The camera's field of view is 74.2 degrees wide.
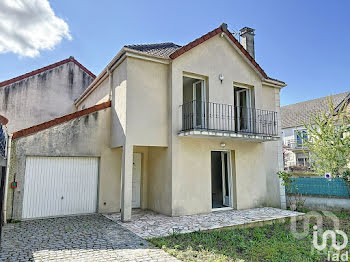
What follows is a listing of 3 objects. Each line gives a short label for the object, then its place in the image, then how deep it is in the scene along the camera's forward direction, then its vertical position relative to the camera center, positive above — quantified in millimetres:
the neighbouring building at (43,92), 15672 +4378
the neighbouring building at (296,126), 31177 +3775
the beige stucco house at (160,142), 9211 +508
